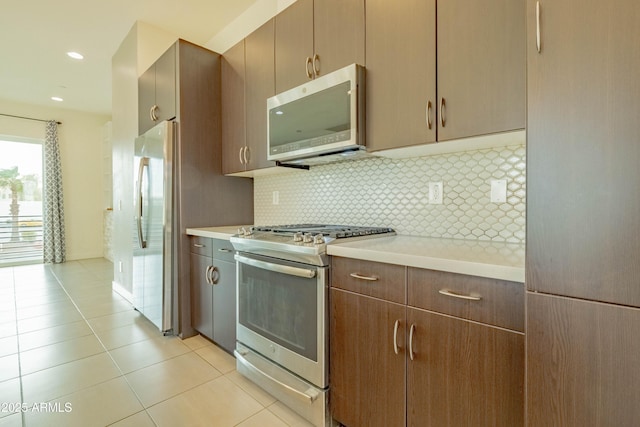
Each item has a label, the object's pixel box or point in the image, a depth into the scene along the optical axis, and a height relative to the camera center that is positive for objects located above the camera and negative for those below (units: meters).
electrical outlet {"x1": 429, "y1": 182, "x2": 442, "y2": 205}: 1.64 +0.09
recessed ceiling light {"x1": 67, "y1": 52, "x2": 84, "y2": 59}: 3.81 +1.96
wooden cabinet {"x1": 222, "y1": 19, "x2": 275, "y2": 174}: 2.17 +0.86
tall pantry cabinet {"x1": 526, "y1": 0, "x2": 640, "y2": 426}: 0.70 -0.01
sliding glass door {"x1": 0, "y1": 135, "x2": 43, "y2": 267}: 5.39 +0.20
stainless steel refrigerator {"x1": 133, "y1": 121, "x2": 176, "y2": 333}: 2.42 -0.11
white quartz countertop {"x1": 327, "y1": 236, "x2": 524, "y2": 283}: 0.95 -0.16
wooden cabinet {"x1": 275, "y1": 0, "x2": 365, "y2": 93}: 1.62 +1.00
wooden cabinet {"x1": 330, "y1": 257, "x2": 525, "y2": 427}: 0.95 -0.51
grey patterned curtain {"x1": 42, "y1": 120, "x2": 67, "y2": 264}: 5.55 +0.21
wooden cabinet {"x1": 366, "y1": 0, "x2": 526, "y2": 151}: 1.14 +0.59
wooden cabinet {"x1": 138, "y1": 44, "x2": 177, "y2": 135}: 2.53 +1.07
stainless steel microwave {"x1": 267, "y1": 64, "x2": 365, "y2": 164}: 1.58 +0.53
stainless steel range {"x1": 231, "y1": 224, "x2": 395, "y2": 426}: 1.42 -0.52
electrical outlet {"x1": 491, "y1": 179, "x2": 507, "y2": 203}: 1.42 +0.09
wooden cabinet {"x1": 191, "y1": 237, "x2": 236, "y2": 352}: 2.09 -0.59
